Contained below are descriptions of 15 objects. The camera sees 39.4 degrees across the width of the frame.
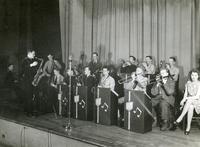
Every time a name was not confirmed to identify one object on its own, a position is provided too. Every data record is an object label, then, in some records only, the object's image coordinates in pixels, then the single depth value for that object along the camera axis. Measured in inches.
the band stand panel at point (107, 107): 201.3
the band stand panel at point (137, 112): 182.1
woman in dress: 181.2
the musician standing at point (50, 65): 271.9
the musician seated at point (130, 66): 242.4
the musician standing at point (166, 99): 192.5
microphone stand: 194.2
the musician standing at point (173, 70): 216.9
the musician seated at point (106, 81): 212.1
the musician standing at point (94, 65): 268.7
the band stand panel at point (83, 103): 218.1
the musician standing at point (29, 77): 238.7
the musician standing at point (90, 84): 219.8
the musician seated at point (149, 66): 236.9
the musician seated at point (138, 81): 202.9
